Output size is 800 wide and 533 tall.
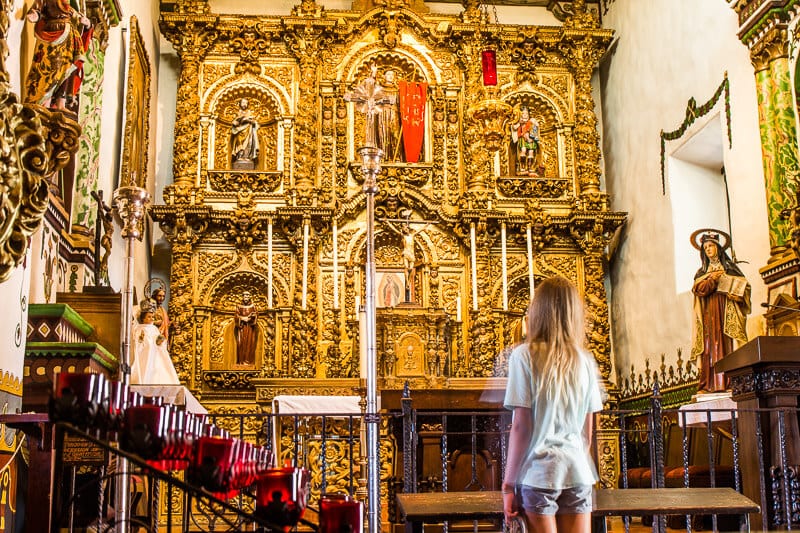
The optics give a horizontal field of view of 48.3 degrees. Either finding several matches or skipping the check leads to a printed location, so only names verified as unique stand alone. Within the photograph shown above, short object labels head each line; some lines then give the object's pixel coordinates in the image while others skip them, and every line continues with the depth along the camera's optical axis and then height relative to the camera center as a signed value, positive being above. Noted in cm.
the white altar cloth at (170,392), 730 +31
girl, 333 +4
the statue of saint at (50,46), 508 +219
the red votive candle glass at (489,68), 1330 +527
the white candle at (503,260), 1268 +234
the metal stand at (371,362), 513 +40
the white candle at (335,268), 1262 +224
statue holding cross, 754 +282
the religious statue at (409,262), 1177 +216
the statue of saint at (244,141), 1326 +422
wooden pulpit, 523 +9
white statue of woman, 890 +72
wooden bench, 373 -35
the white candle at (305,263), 1242 +227
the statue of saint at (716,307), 926 +122
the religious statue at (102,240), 954 +204
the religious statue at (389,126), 1340 +448
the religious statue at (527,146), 1363 +423
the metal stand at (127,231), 432 +102
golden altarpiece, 1236 +337
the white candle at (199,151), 1298 +399
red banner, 1340 +458
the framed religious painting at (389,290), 1280 +196
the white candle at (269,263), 1237 +225
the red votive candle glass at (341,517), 223 -22
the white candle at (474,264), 1266 +229
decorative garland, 1058 +391
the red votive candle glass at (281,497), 227 -18
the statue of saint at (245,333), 1221 +129
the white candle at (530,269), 1282 +222
